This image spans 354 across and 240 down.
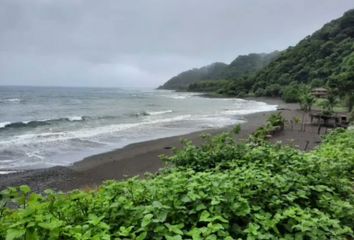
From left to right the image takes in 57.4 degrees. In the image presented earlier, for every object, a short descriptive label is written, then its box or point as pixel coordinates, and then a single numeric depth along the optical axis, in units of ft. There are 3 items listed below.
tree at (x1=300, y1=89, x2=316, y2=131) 141.94
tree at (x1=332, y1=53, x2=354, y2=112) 140.99
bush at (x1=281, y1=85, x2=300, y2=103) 232.10
